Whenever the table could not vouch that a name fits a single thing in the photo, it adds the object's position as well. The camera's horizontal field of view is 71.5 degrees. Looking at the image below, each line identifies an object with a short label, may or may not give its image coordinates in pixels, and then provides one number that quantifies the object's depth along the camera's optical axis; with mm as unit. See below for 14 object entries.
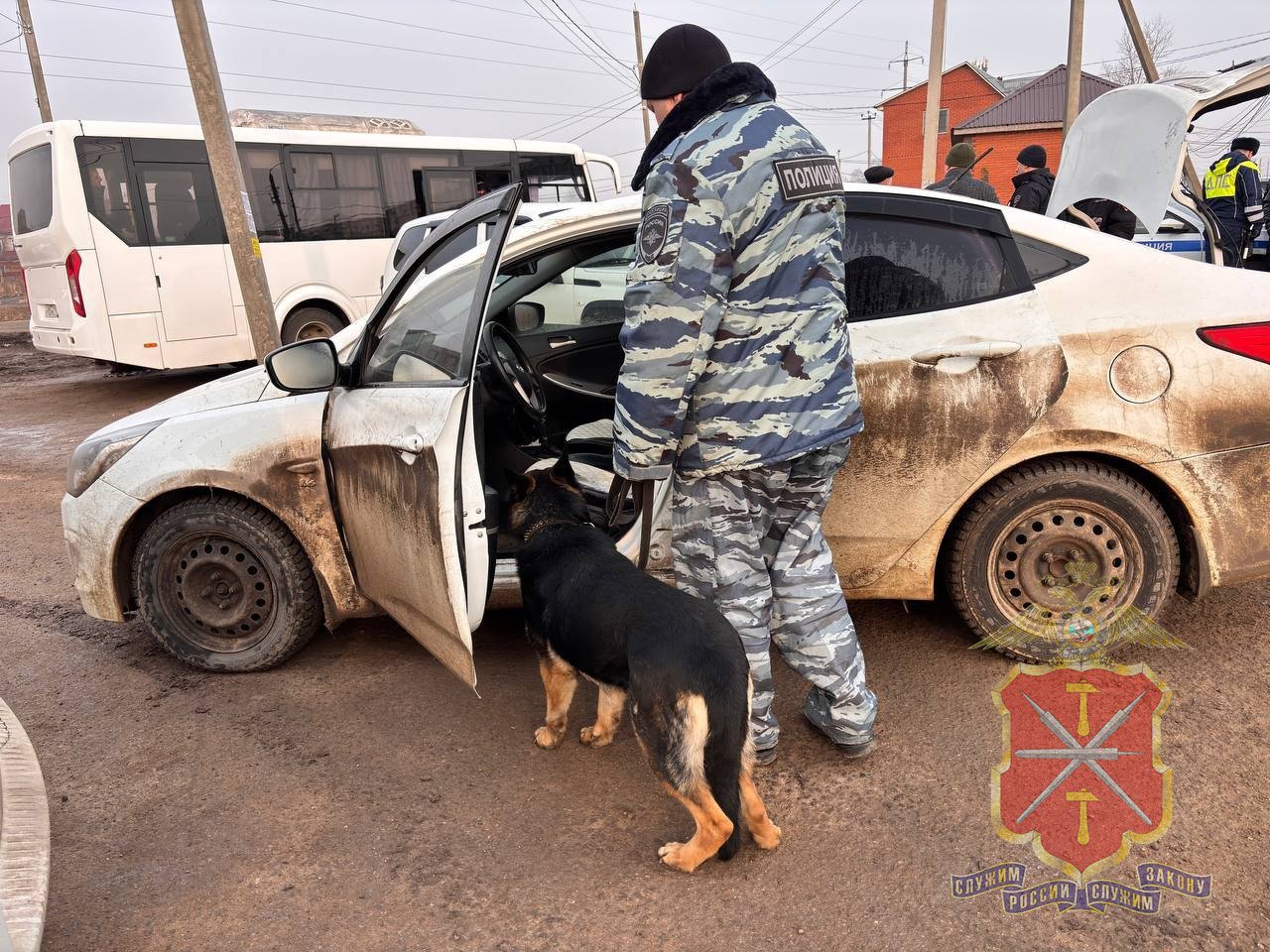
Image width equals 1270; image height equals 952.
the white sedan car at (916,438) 2881
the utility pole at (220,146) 7438
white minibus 9805
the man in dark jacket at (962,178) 6516
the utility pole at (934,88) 15406
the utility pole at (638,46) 30328
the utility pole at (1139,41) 10070
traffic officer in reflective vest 9430
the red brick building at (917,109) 45938
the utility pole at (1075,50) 14523
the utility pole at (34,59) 17609
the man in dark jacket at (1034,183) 7047
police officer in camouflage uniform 2268
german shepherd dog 2172
